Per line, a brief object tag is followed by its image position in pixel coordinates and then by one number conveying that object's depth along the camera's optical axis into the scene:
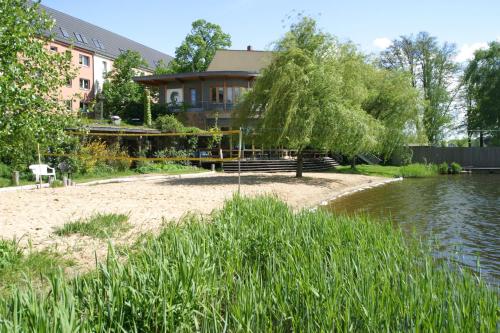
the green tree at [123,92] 40.66
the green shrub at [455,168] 32.69
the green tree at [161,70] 53.06
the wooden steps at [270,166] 28.15
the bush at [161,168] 24.70
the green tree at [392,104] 28.70
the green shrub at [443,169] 32.50
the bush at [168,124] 30.03
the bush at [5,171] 18.74
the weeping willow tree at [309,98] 19.17
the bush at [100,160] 21.67
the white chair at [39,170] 16.98
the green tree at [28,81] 6.16
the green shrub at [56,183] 16.69
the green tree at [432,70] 43.44
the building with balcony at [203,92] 35.59
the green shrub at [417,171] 29.61
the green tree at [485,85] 40.91
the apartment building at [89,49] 44.62
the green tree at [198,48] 53.91
